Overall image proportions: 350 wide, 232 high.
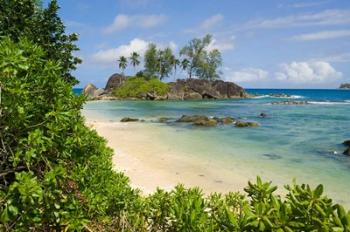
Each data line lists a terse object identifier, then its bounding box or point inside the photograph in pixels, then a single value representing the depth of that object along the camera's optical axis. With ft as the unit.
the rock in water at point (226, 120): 109.91
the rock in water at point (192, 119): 109.27
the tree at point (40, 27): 29.04
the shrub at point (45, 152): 10.11
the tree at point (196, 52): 305.12
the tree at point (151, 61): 302.86
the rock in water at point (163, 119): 114.26
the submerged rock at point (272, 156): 58.05
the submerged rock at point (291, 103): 225.15
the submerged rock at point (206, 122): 104.13
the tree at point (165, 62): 307.37
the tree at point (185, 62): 311.06
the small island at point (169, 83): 264.93
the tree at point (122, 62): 332.19
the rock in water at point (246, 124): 101.67
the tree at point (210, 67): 306.14
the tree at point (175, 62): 310.49
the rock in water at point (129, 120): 113.50
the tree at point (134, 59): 329.72
